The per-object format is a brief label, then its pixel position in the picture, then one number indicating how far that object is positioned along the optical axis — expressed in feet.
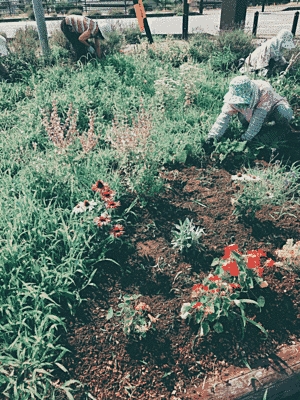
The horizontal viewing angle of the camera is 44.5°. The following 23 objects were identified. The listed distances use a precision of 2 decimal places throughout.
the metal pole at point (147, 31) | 22.67
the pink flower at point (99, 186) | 9.33
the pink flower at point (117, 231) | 9.00
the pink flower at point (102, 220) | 8.97
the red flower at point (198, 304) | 7.58
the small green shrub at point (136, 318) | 7.59
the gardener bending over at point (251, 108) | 11.59
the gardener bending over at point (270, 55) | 17.42
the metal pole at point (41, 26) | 20.54
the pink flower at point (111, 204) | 9.19
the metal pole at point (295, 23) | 31.94
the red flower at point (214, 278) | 7.89
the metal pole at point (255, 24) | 33.30
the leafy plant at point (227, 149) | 12.12
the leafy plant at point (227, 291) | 7.62
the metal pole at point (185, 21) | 27.51
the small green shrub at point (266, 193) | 10.10
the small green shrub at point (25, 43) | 20.33
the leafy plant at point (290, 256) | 8.56
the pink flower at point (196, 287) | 7.82
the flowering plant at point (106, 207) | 9.03
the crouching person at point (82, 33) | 19.21
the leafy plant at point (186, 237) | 9.10
